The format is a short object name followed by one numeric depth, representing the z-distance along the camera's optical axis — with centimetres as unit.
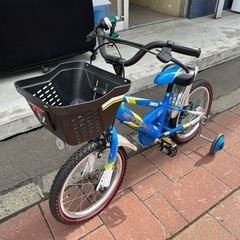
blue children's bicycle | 128
